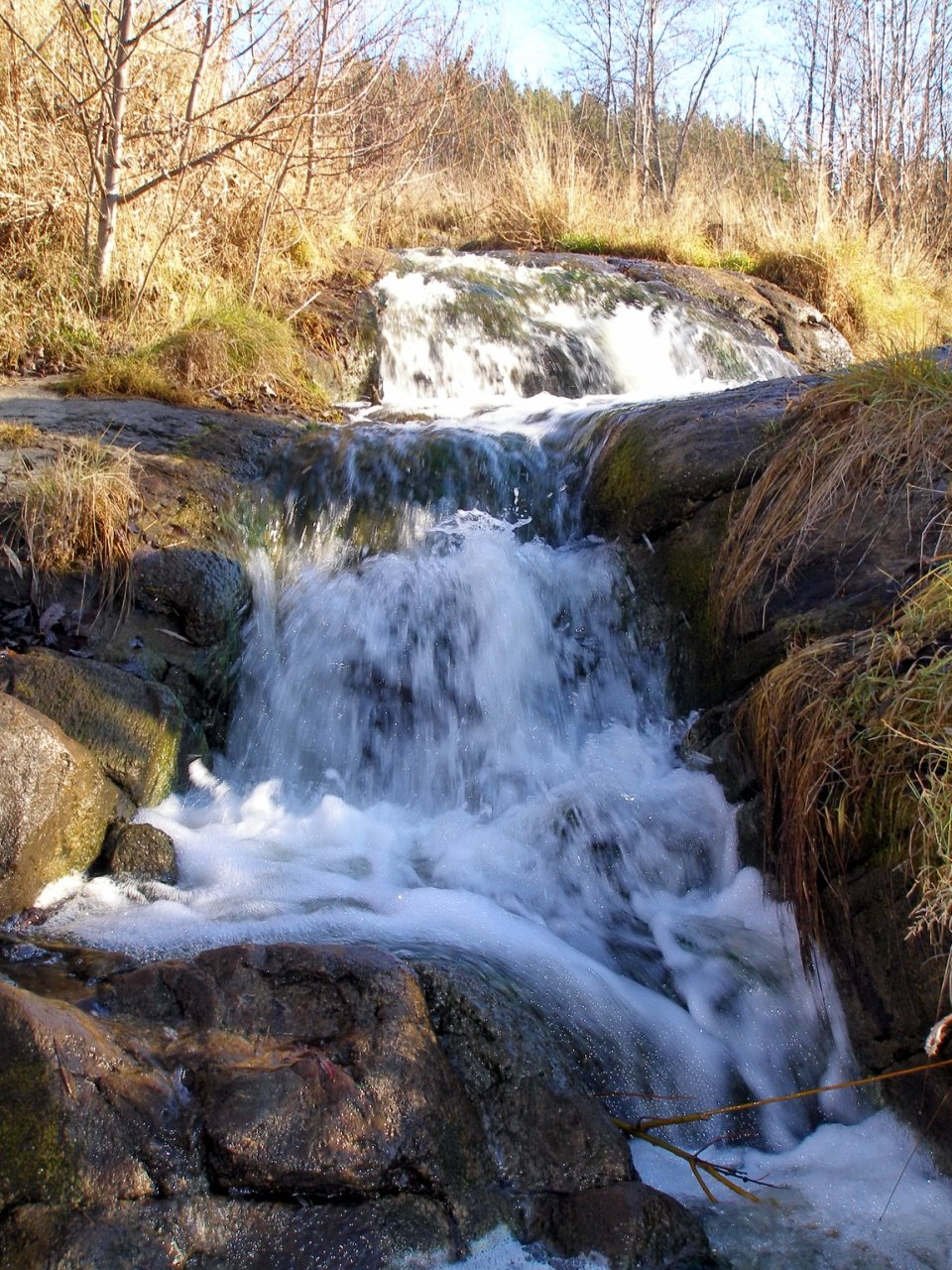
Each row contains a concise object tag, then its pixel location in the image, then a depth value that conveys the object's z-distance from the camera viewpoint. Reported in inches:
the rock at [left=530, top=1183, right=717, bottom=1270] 72.9
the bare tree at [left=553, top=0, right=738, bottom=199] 628.4
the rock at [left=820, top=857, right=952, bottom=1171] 87.0
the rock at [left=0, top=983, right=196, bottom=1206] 63.5
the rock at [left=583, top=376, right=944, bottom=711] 125.5
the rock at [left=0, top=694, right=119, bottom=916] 111.3
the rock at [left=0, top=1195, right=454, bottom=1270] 60.6
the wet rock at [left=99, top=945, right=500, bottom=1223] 69.8
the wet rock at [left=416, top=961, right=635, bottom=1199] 78.5
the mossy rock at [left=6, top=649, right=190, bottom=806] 134.0
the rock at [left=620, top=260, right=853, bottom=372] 341.7
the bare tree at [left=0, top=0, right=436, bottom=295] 225.9
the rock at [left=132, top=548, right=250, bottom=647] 158.9
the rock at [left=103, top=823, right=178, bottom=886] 120.3
